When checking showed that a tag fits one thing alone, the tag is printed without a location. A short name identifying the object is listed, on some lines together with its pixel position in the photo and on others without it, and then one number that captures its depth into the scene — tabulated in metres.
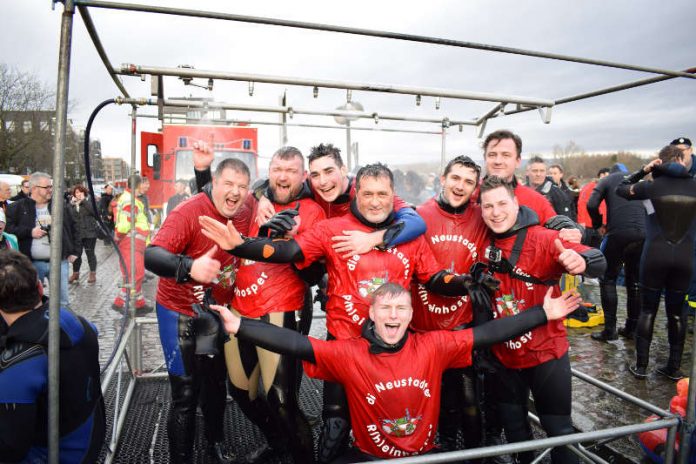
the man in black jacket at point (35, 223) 5.86
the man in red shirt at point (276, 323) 2.73
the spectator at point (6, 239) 5.23
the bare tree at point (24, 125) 23.53
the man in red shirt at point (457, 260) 2.90
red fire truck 9.53
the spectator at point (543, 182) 5.50
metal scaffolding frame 1.68
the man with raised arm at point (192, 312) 2.80
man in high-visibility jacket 7.24
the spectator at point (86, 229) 9.36
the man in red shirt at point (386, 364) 2.26
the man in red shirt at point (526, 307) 2.56
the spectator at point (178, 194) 8.80
